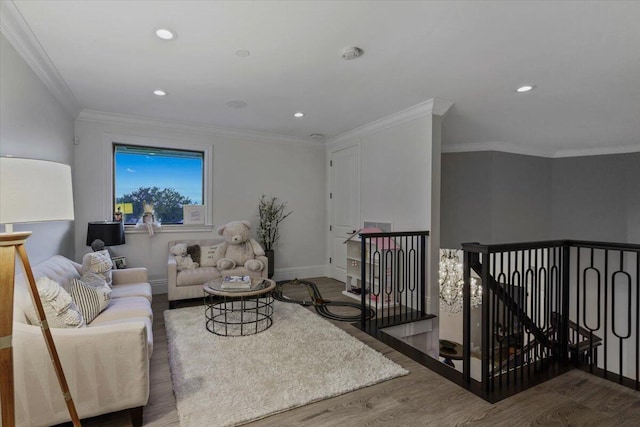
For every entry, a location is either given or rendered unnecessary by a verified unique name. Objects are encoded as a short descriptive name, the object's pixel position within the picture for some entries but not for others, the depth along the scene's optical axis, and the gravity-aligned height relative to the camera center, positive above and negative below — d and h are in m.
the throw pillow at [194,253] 4.41 -0.62
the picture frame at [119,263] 4.02 -0.70
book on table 3.13 -0.77
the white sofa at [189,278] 3.87 -0.88
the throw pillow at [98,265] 2.94 -0.53
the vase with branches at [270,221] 5.24 -0.19
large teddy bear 4.42 -0.53
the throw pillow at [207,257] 4.43 -0.68
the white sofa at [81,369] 1.60 -0.88
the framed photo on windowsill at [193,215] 4.83 -0.08
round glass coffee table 3.05 -1.23
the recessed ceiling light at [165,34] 2.29 +1.33
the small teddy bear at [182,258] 4.16 -0.66
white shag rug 1.98 -1.25
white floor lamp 1.30 -0.04
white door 5.20 +0.13
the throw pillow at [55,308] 1.78 -0.58
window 4.52 +0.44
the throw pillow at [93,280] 2.63 -0.62
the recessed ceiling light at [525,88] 3.30 +1.34
